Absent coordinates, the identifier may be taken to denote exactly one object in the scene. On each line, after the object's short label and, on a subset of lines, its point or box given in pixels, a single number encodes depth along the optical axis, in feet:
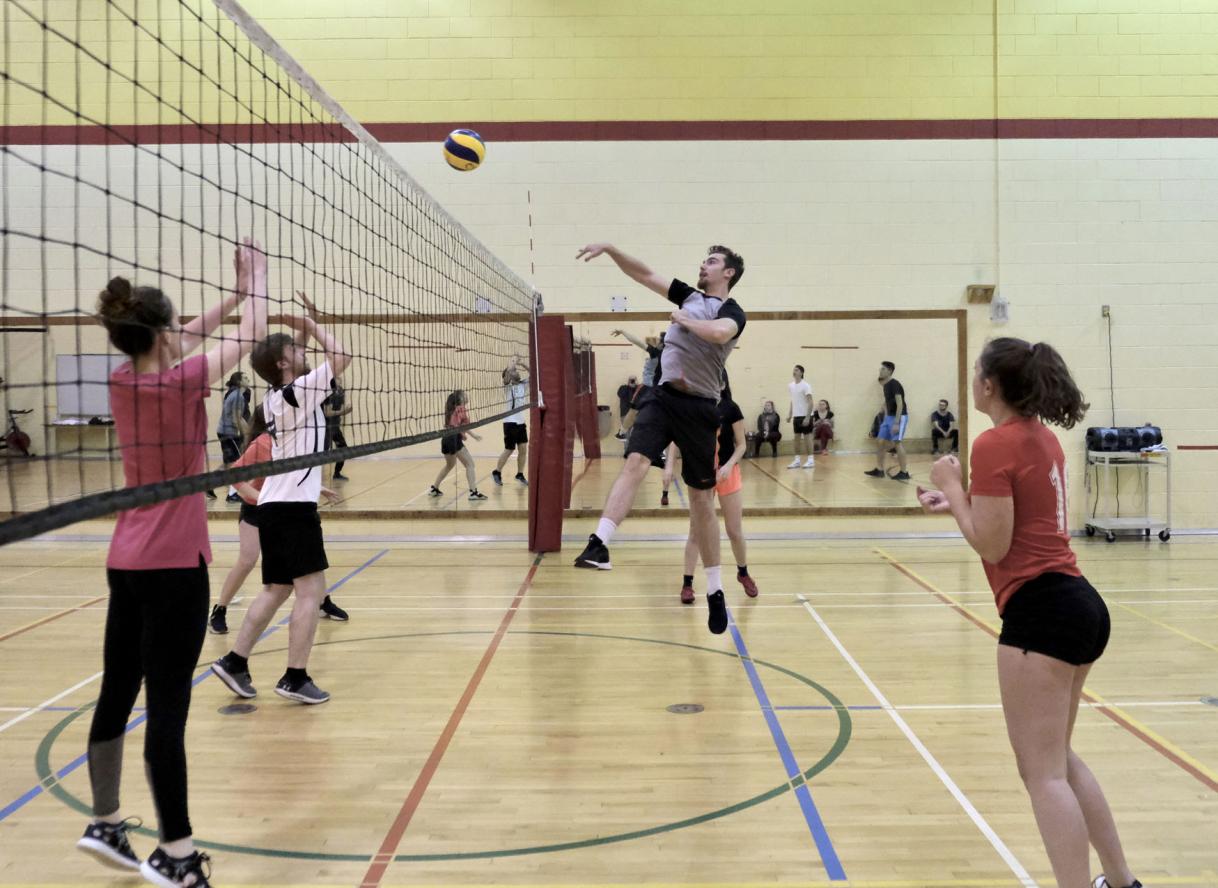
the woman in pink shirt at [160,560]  9.71
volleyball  26.78
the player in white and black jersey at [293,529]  16.26
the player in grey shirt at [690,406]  18.31
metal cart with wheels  35.17
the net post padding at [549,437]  32.58
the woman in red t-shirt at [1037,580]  8.61
